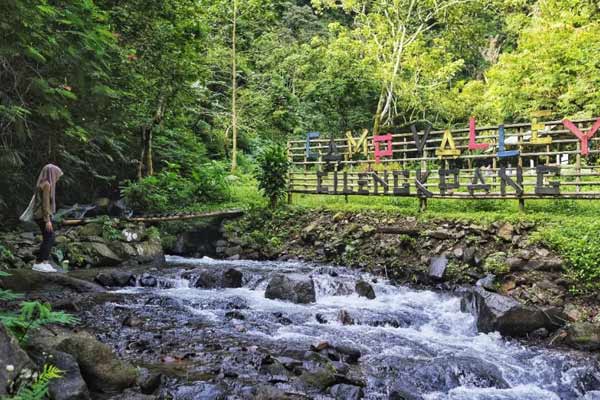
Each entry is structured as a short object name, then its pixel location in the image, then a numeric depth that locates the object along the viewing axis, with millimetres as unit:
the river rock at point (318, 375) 5094
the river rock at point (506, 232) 9875
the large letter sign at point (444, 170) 10398
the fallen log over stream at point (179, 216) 13908
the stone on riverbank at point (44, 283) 7969
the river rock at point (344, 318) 7770
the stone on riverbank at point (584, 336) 6689
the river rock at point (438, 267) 9930
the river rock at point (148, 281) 9932
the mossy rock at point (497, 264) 9104
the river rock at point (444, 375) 5539
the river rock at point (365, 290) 9422
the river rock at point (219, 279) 10078
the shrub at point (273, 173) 15344
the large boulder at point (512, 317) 7277
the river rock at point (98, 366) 4492
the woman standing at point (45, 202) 8125
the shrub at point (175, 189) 15891
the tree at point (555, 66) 13688
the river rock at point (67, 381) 3907
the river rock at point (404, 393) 5047
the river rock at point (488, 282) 8711
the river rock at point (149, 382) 4602
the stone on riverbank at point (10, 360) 3412
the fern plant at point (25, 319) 3951
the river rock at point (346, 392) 4905
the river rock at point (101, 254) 11438
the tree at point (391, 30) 20781
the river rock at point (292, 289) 9031
